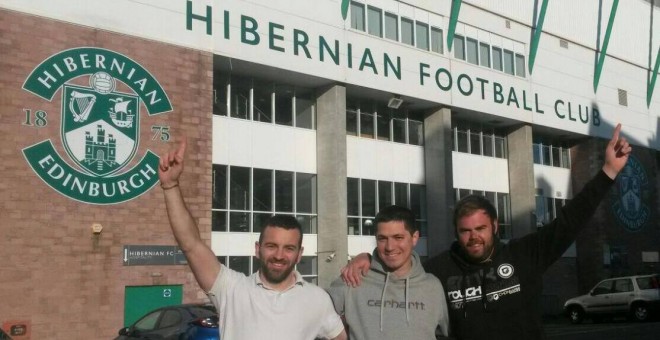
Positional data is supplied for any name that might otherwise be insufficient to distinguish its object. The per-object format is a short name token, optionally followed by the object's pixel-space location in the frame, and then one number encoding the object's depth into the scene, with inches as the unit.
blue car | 429.1
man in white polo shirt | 145.9
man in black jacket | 158.9
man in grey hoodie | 152.6
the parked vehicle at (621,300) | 915.4
